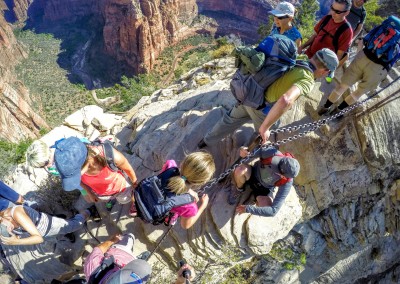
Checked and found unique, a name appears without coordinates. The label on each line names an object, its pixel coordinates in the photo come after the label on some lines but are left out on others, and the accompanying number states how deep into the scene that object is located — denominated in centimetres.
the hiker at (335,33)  400
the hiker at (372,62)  374
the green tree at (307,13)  1463
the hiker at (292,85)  302
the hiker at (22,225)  340
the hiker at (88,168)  285
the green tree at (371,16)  1028
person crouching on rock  345
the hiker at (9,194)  378
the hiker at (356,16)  459
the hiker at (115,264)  265
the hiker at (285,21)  408
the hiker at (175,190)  296
